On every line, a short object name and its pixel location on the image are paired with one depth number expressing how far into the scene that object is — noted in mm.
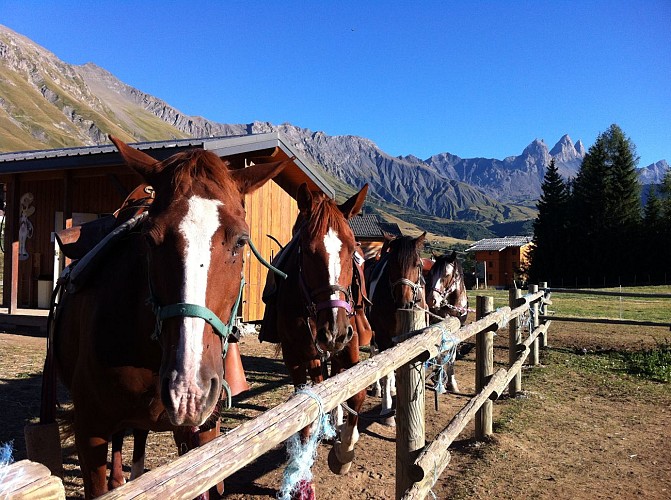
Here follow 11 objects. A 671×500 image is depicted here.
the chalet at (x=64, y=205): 10367
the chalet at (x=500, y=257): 63375
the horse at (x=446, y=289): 7795
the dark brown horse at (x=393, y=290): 5711
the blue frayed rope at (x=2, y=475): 780
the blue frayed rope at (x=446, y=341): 3211
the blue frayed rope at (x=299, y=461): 2122
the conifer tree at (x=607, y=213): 38500
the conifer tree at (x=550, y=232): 41219
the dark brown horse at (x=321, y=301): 3533
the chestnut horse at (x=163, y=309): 1650
